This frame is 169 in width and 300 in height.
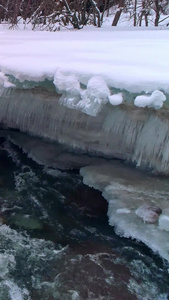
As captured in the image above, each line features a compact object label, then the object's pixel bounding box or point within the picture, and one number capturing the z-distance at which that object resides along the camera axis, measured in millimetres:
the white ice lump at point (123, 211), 3326
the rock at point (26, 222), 3234
